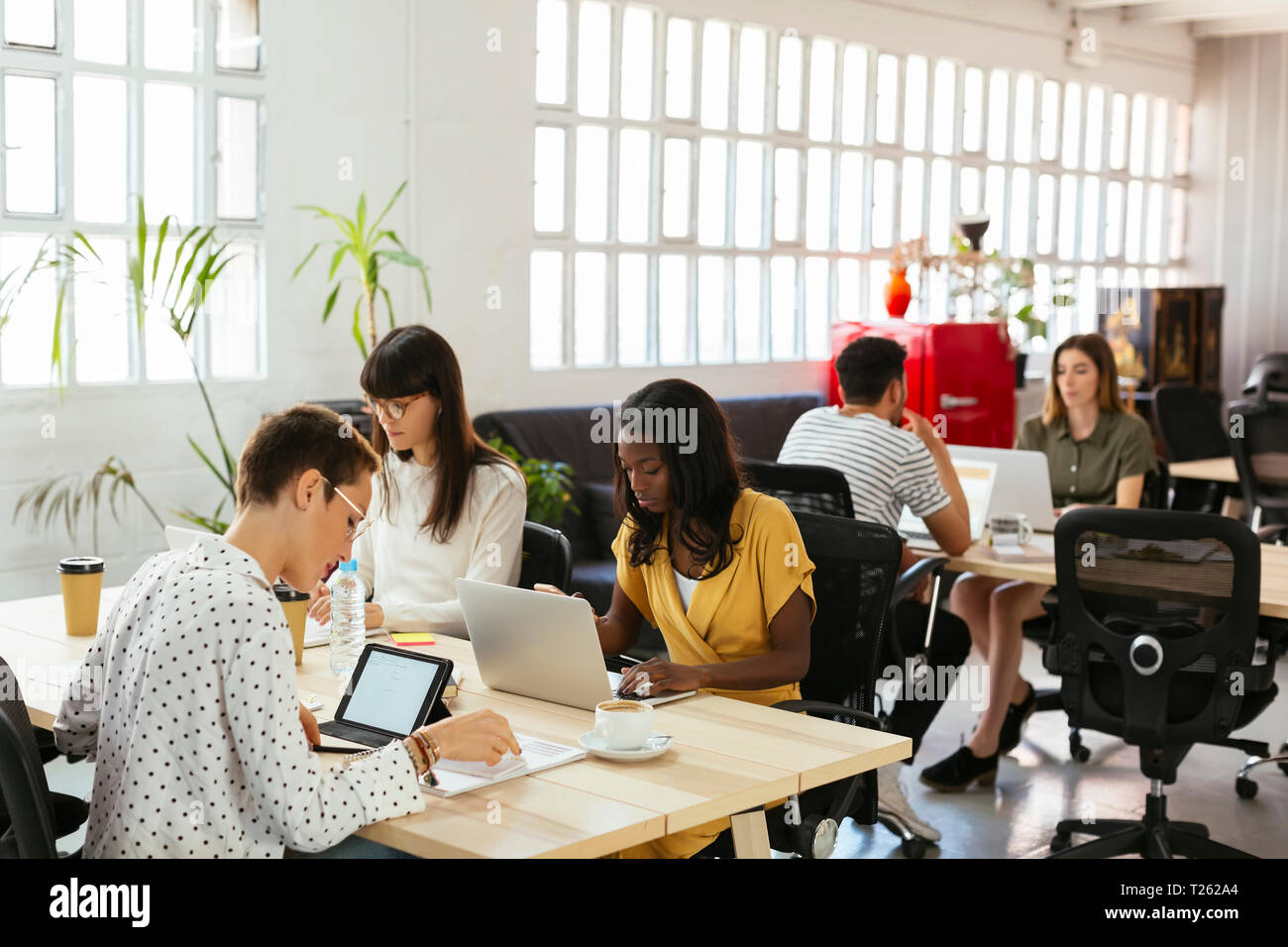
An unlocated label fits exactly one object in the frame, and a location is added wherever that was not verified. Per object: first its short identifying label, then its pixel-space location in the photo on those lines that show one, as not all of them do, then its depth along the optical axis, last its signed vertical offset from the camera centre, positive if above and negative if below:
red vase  7.48 +0.40
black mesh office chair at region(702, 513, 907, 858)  2.99 -0.52
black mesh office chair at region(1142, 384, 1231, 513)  6.98 -0.28
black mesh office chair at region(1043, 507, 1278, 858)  3.42 -0.64
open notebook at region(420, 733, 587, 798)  2.06 -0.60
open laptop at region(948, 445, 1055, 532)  4.61 -0.37
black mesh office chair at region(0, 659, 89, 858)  1.96 -0.60
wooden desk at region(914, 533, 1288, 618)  3.77 -0.56
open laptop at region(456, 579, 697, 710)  2.41 -0.49
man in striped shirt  4.15 -0.30
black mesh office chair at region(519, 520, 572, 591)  3.27 -0.45
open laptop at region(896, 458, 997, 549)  4.51 -0.40
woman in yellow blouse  2.78 -0.35
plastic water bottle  2.82 -0.52
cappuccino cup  2.19 -0.55
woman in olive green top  4.79 -0.36
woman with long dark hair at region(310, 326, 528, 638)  3.26 -0.30
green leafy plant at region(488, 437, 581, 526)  5.29 -0.46
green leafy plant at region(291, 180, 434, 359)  5.12 +0.39
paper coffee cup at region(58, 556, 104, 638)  3.01 -0.49
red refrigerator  7.25 -0.03
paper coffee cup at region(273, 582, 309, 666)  2.74 -0.48
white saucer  2.17 -0.59
